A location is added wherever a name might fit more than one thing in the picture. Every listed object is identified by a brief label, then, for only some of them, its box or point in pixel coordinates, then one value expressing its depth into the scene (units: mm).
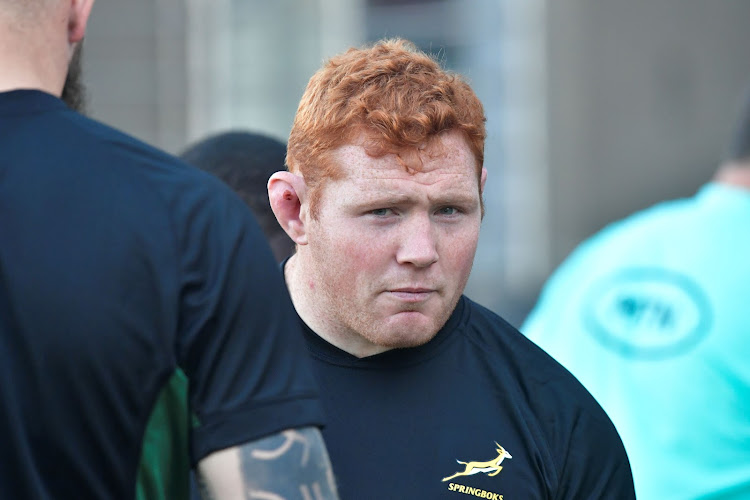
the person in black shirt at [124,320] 3402
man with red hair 4672
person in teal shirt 7449
